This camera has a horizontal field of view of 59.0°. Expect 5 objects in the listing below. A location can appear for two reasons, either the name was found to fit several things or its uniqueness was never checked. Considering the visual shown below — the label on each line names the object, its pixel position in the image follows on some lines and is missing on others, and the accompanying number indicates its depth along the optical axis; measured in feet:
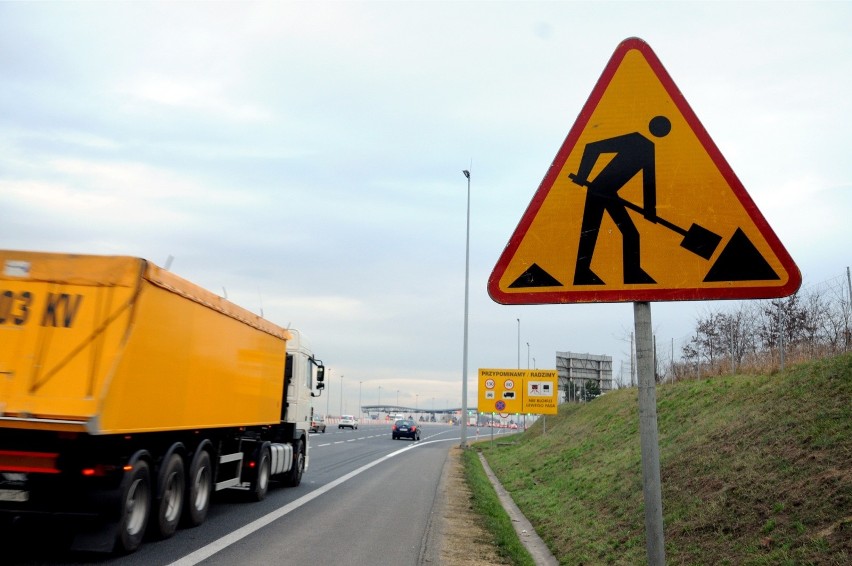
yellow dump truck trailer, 25.20
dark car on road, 172.98
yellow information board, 127.95
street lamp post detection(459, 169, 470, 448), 125.79
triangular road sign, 11.13
